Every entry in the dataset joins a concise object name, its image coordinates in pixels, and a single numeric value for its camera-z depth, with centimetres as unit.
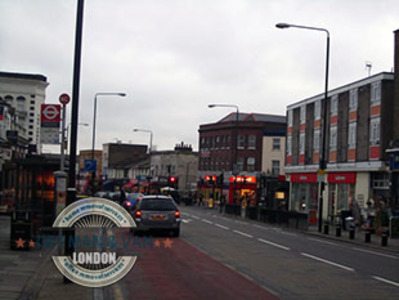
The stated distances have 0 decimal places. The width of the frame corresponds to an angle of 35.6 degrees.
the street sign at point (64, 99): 1430
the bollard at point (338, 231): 2971
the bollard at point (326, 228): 3089
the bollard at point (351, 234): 2839
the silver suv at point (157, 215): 2409
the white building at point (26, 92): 6688
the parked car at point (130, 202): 3801
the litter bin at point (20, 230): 1745
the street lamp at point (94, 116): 5175
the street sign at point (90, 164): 3619
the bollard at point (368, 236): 2692
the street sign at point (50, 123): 1395
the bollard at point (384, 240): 2517
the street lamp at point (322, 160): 3182
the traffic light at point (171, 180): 6452
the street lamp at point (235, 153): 5314
